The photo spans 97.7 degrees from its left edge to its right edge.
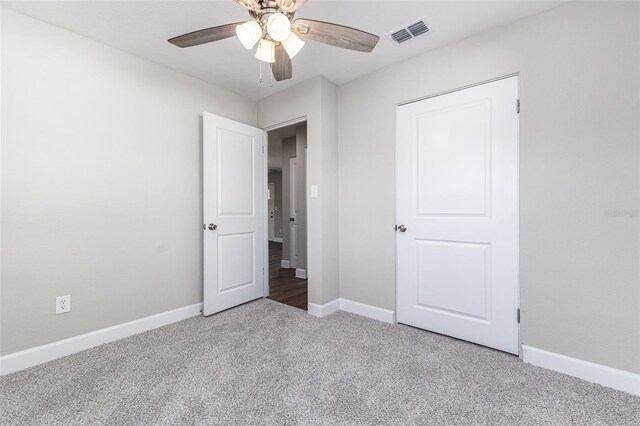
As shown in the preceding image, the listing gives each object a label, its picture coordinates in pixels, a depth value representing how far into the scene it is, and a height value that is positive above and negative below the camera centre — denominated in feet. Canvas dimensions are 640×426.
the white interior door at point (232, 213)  9.36 -0.05
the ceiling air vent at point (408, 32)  6.80 +4.51
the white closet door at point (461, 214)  6.82 -0.11
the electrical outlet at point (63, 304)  6.79 -2.23
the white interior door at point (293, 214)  16.15 -0.16
